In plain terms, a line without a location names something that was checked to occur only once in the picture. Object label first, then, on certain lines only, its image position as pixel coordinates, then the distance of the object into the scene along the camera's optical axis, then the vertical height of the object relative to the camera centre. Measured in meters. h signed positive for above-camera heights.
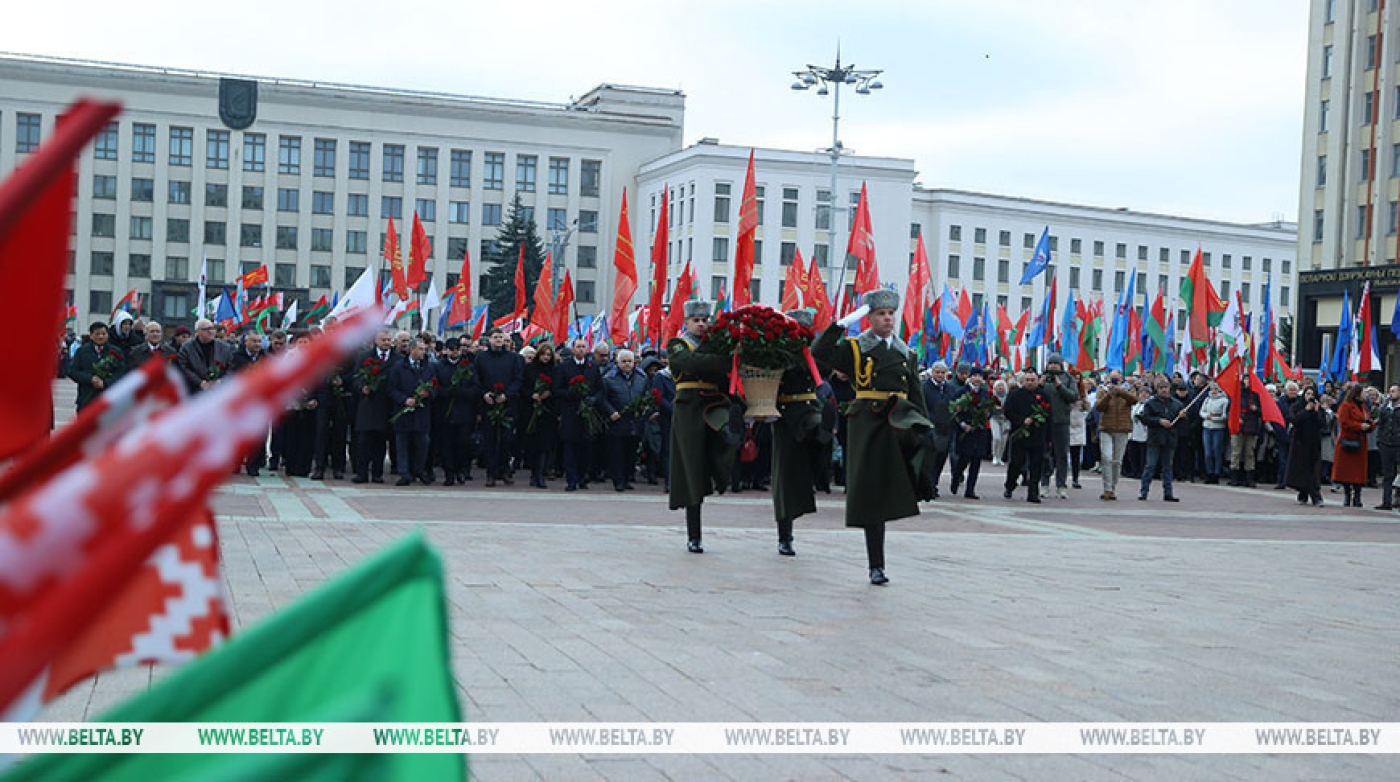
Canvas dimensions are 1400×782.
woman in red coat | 22.58 -0.77
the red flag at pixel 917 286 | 32.09 +1.84
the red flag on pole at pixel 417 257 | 32.38 +2.00
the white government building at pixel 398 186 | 87.62 +10.24
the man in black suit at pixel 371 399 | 18.61 -0.61
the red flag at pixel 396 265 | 33.34 +1.88
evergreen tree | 84.31 +5.29
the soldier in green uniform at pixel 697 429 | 11.30 -0.49
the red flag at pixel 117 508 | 0.80 -0.09
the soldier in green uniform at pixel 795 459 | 11.00 -0.67
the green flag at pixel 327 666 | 1.03 -0.22
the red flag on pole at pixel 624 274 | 26.03 +1.46
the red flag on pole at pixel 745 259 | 21.69 +1.51
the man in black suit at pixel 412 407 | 18.72 -0.68
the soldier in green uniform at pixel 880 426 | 9.74 -0.36
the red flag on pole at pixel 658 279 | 25.56 +1.38
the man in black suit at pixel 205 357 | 16.61 -0.17
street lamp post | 41.22 +7.94
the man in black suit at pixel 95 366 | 16.05 -0.30
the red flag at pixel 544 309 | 28.68 +0.89
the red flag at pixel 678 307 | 24.84 +0.91
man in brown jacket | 22.22 -0.63
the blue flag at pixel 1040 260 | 34.50 +2.68
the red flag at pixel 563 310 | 27.91 +0.86
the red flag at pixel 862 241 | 27.92 +2.37
